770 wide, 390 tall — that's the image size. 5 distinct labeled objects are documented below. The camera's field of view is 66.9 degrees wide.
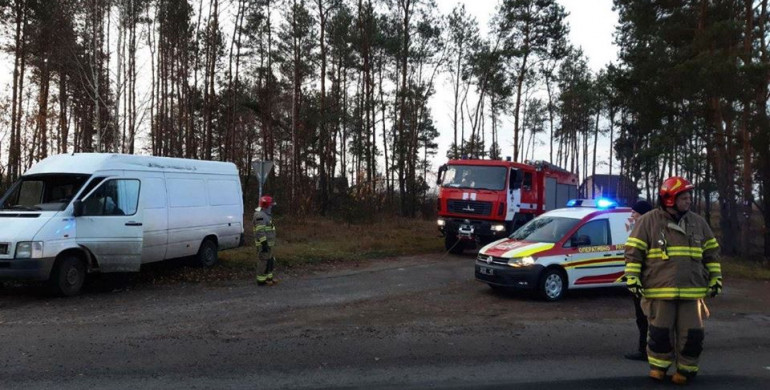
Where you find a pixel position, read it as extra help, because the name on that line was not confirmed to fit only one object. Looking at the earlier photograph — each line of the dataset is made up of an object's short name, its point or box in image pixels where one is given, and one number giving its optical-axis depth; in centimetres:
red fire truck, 1752
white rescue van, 1019
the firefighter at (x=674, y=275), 510
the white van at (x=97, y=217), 928
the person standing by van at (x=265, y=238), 1145
